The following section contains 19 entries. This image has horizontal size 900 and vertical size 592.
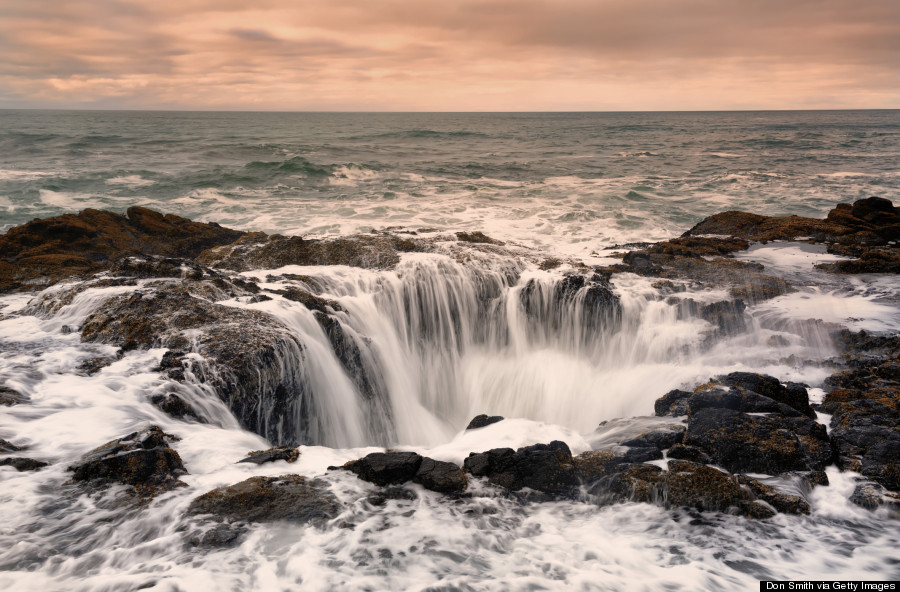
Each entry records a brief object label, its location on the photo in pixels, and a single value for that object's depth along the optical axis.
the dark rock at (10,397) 4.68
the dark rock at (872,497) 3.94
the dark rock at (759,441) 4.35
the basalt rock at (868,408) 4.32
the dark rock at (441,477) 4.27
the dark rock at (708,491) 3.97
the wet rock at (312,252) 9.41
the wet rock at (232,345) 5.58
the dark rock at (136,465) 3.97
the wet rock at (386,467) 4.34
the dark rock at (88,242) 8.80
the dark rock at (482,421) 5.92
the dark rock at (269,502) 3.78
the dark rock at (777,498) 3.95
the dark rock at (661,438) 4.76
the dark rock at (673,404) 5.51
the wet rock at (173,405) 5.04
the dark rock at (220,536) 3.49
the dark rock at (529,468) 4.43
